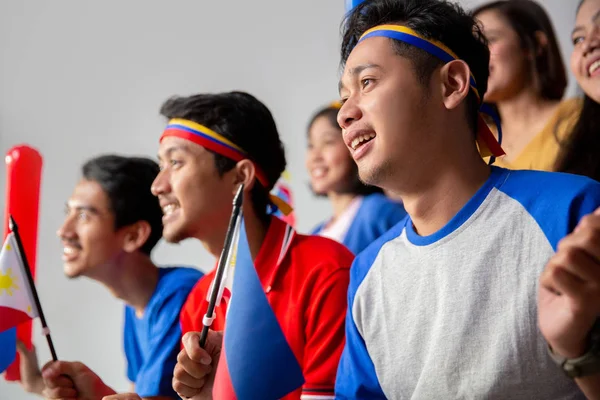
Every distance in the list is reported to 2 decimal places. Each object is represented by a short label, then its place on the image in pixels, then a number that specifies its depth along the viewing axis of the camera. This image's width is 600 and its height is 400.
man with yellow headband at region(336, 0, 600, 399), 1.03
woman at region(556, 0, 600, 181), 1.52
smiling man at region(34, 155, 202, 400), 1.90
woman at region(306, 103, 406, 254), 2.38
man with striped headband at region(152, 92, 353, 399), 1.49
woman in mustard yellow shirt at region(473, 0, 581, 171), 1.92
